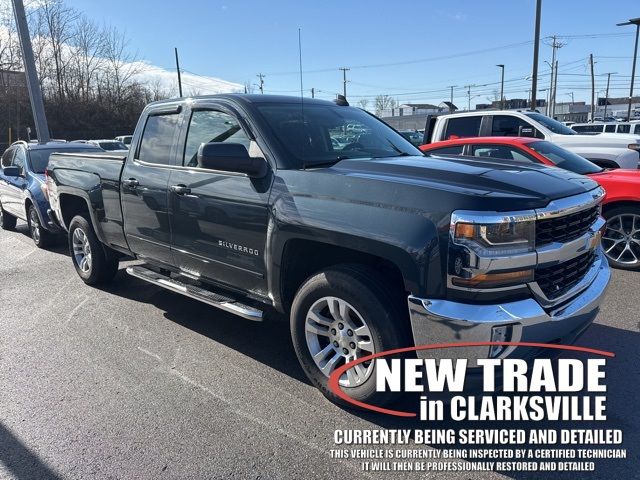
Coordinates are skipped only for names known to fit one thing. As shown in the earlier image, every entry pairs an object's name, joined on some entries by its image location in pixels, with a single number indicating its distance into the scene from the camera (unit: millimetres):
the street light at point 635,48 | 35000
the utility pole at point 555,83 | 53656
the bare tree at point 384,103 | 108725
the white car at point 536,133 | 8625
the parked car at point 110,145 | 15552
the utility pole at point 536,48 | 21875
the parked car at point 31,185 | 8117
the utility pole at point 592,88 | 59456
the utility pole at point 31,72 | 13016
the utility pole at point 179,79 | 39338
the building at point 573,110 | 82500
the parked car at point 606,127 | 22188
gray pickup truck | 2604
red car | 5965
